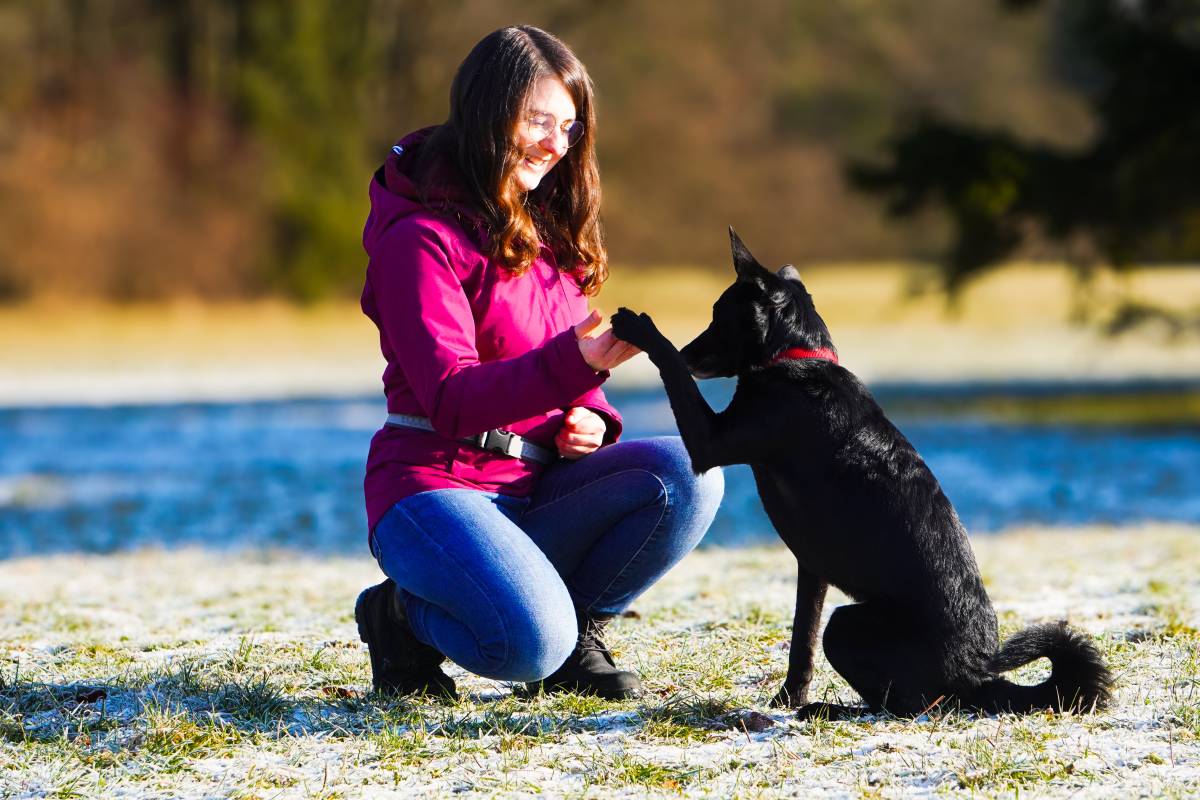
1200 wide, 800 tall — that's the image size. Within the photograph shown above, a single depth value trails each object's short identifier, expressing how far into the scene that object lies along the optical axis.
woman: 6.52
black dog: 6.32
